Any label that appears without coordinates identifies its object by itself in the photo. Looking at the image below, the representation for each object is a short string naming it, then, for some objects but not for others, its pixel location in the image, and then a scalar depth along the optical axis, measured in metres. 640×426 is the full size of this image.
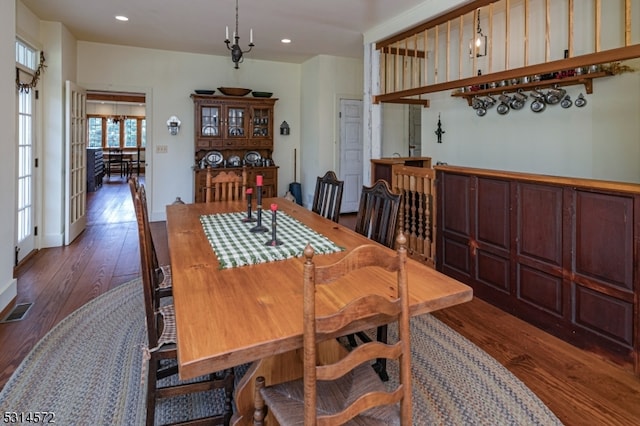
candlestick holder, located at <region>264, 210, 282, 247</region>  2.07
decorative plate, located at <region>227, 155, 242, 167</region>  6.79
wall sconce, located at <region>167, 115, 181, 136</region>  6.45
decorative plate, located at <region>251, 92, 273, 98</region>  6.73
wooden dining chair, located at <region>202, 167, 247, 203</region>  3.59
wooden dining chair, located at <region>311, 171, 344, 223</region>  2.99
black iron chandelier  3.39
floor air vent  2.86
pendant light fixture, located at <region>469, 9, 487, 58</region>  3.74
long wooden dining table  1.10
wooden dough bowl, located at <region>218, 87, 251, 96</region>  6.48
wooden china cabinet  6.47
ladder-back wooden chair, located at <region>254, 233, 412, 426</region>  1.08
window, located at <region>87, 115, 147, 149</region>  14.34
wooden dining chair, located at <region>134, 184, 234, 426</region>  1.63
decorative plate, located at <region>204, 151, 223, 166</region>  6.64
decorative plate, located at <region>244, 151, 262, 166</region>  6.96
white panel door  7.03
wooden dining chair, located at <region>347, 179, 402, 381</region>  2.26
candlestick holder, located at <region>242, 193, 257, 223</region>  2.70
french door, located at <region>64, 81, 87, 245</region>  5.01
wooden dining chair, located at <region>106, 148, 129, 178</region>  13.62
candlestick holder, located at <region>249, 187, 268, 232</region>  2.39
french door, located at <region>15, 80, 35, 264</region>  4.20
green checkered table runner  1.88
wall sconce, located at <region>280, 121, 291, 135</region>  7.23
